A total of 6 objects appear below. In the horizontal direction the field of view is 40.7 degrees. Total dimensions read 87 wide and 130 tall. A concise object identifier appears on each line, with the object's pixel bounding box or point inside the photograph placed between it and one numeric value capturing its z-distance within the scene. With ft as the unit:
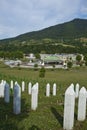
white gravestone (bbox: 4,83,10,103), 18.65
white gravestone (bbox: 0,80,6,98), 21.80
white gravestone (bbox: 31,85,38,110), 16.08
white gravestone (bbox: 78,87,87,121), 13.48
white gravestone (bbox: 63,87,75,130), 12.31
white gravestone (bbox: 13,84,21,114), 14.92
